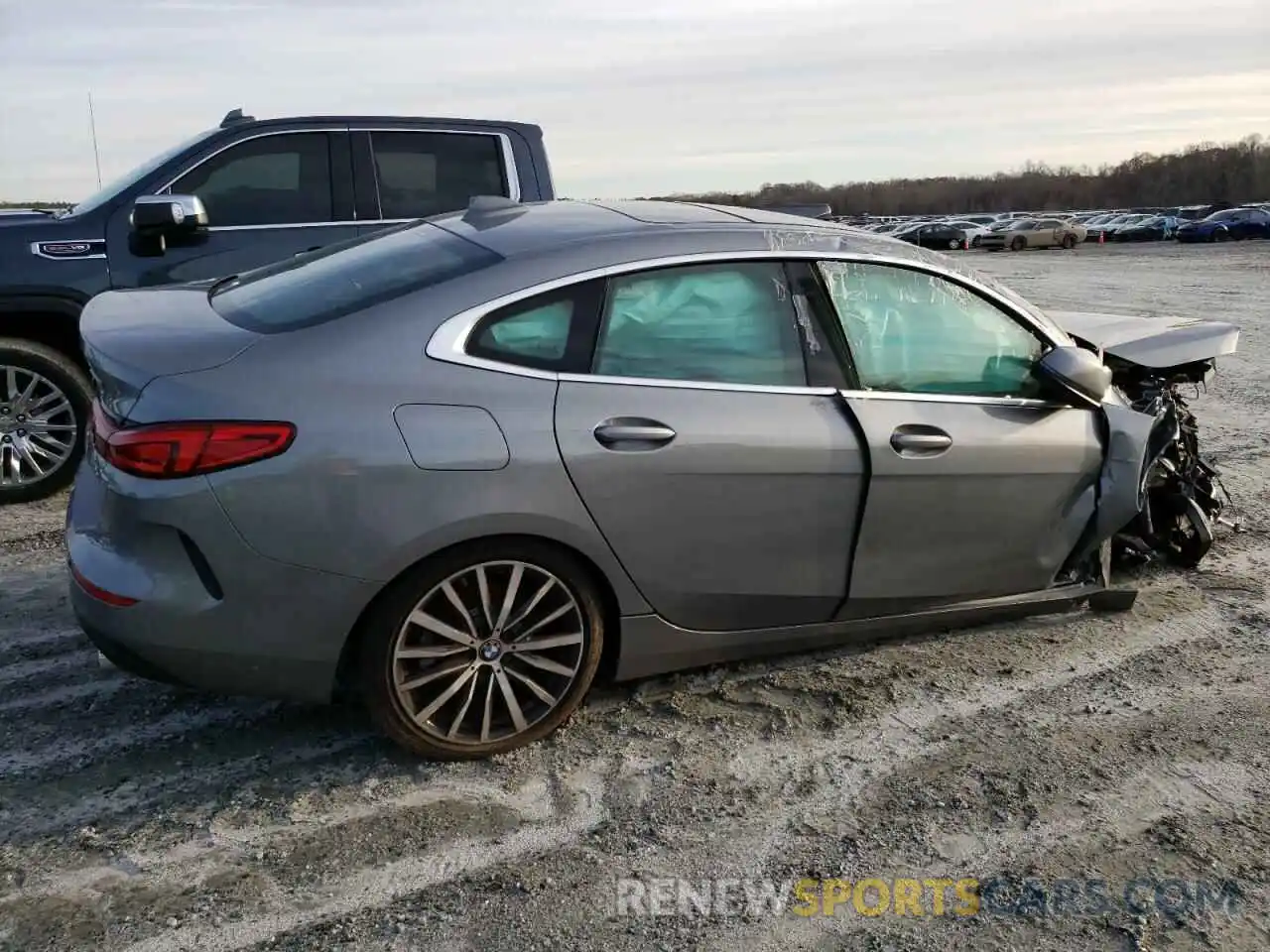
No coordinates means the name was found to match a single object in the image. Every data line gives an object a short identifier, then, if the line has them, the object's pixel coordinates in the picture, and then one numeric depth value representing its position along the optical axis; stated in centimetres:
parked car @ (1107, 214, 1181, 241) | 5453
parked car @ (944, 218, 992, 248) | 5197
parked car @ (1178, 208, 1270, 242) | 4812
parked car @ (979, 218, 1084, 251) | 5016
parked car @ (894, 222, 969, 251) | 5094
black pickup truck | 566
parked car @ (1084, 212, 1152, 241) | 5628
